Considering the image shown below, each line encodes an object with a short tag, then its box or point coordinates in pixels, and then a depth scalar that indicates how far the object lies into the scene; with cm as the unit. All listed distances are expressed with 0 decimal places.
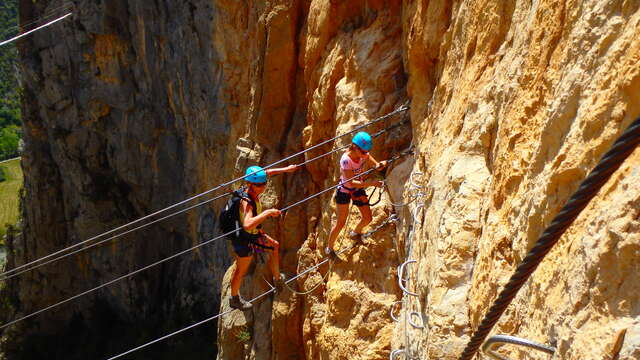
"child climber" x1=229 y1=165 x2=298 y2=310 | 691
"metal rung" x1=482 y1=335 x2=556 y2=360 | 231
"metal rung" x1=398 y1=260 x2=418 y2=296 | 531
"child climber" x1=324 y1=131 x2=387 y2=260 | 694
